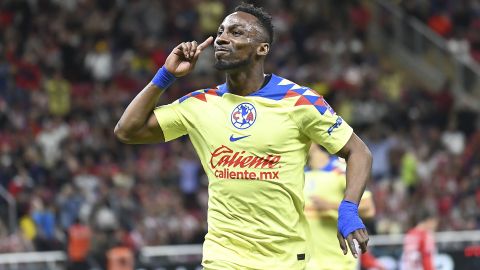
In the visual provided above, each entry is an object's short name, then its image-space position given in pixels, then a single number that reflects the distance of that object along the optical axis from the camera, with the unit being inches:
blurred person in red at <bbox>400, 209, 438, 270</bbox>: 555.5
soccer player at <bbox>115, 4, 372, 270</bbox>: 245.9
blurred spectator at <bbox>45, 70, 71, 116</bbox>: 749.9
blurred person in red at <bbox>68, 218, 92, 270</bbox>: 526.9
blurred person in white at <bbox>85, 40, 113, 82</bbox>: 794.8
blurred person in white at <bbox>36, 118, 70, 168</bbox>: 700.7
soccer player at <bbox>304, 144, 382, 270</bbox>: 360.2
